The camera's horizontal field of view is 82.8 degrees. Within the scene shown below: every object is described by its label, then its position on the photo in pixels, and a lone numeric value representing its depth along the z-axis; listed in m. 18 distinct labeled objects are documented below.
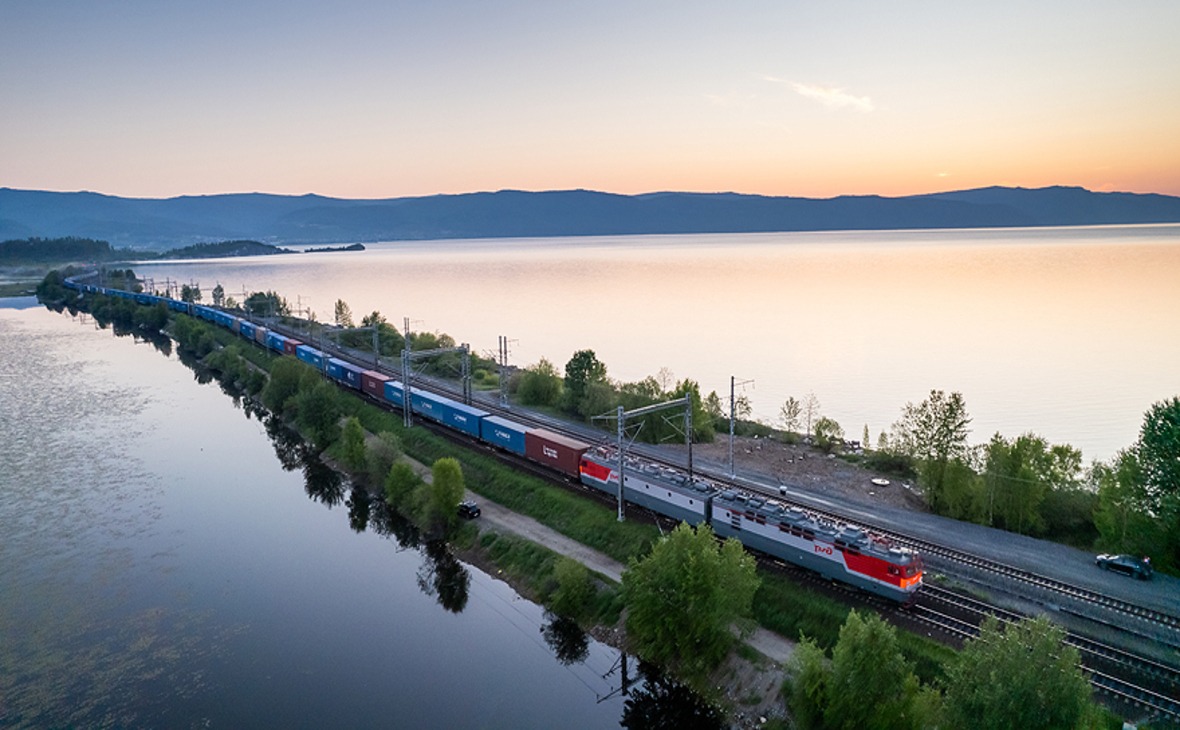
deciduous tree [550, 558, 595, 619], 37.47
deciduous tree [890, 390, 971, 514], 43.28
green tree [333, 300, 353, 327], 124.57
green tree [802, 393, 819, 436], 65.29
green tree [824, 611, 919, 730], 23.69
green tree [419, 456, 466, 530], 47.12
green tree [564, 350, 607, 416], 68.50
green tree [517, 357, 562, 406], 73.44
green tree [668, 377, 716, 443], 58.66
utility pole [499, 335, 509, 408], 71.19
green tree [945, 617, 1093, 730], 20.16
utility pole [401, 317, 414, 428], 64.75
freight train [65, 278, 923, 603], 31.77
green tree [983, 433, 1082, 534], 39.91
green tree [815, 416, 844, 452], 57.16
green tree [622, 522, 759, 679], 30.17
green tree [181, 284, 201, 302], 158.12
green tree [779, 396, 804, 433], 62.03
